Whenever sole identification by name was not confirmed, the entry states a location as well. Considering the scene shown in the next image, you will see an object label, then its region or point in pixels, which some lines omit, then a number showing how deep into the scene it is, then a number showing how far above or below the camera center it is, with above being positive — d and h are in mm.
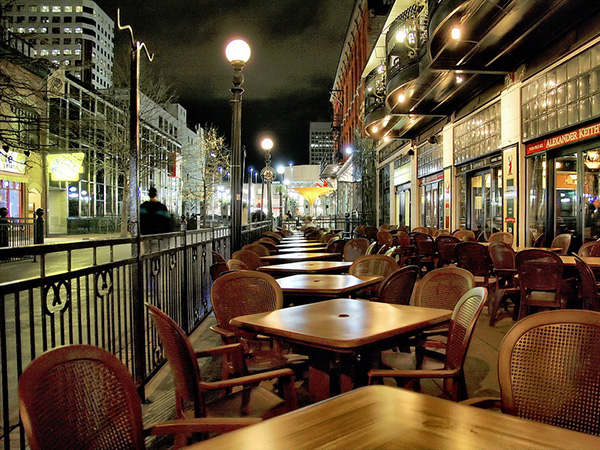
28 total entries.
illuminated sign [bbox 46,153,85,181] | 21062 +2951
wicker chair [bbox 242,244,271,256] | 7877 -536
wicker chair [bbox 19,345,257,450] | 1456 -686
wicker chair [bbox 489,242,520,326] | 6430 -817
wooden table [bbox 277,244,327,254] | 9312 -667
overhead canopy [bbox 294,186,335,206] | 19766 +1378
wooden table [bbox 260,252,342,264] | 7362 -679
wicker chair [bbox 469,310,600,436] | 1926 -724
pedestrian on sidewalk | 8922 +105
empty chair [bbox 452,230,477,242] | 10141 -436
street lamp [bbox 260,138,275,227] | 14625 +2224
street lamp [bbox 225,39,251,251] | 7910 +1857
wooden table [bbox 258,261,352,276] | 5996 -706
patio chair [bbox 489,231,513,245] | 9569 -453
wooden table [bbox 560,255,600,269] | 5333 -614
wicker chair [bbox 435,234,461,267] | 8664 -597
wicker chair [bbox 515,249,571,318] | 5590 -786
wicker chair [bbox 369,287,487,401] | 2468 -843
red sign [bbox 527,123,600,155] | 8438 +1744
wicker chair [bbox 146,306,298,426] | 2186 -917
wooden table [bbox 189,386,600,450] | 1357 -728
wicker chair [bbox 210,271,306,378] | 3742 -716
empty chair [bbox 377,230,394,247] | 11609 -511
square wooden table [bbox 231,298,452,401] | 2523 -721
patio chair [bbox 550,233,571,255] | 7717 -473
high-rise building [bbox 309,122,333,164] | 130500 +27124
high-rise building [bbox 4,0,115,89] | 85250 +41443
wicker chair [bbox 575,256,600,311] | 4562 -777
